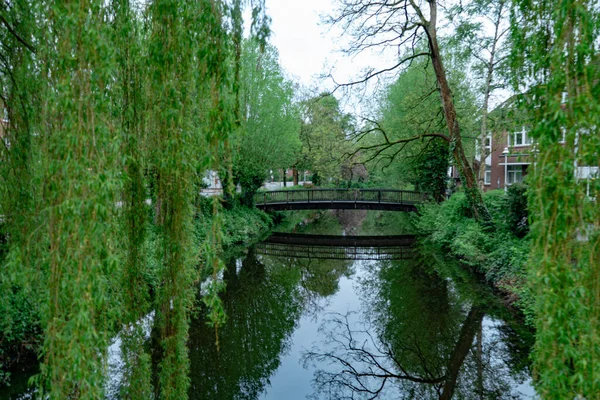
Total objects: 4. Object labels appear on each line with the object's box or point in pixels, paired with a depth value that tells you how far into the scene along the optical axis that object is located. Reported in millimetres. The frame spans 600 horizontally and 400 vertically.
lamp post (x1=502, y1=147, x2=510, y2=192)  25403
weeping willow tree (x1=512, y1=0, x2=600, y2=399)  2004
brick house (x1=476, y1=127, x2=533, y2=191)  24691
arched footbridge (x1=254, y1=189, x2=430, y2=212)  22047
